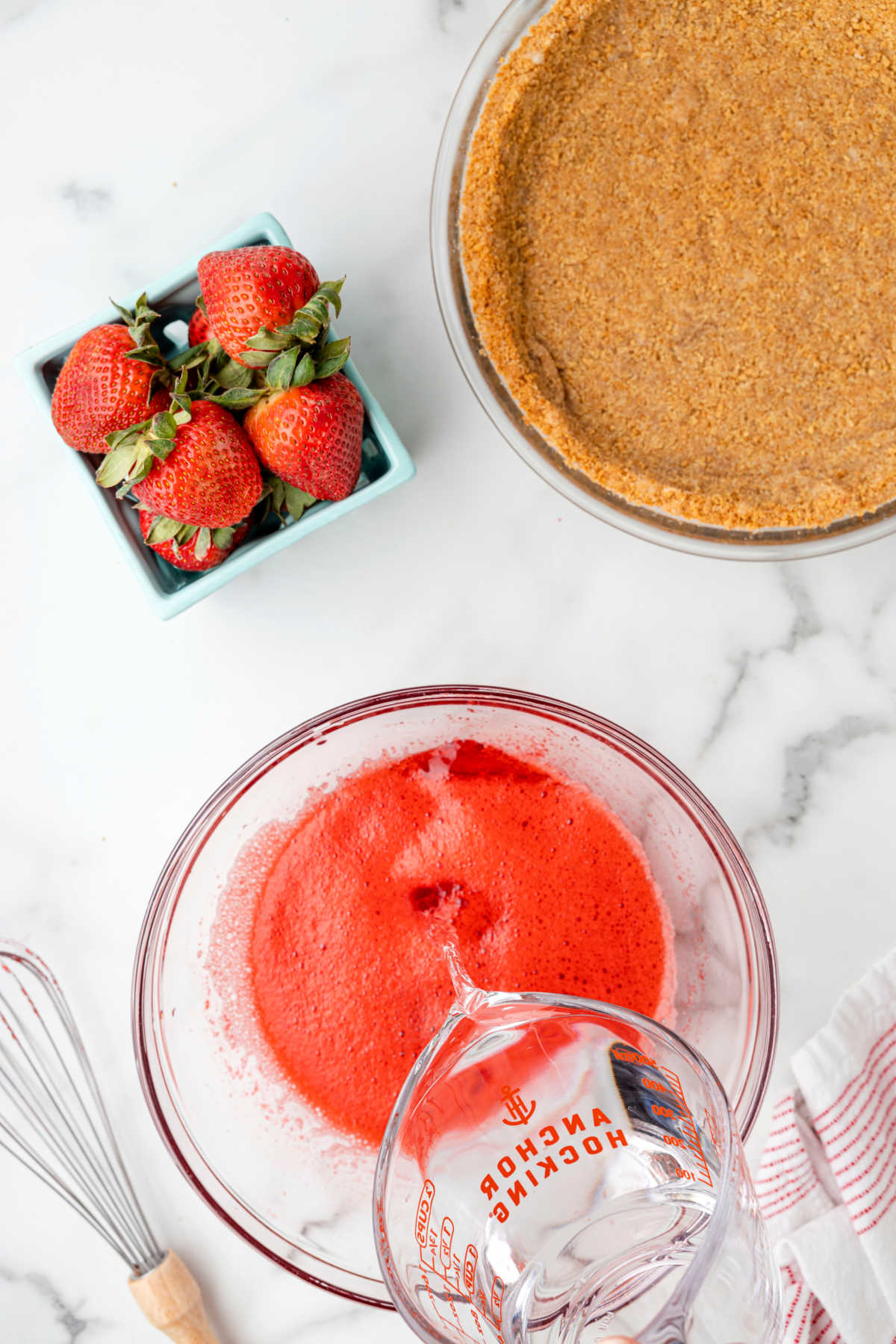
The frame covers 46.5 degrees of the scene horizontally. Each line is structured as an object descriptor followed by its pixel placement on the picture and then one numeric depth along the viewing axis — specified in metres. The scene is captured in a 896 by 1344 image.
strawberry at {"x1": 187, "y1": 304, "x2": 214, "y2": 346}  0.85
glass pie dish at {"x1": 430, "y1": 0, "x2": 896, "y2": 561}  0.88
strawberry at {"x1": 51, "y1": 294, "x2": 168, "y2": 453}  0.81
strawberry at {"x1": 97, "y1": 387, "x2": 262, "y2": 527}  0.79
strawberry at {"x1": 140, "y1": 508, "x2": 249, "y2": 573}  0.84
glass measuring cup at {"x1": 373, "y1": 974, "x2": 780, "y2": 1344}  0.77
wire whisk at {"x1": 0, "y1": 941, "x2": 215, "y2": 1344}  0.98
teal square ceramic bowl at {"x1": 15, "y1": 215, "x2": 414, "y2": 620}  0.85
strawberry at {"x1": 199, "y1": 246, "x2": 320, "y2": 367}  0.79
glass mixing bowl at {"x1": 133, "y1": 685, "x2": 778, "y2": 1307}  0.87
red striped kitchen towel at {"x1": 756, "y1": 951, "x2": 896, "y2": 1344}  0.91
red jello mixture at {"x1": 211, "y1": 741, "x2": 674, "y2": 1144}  0.85
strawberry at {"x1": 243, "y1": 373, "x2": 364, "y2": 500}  0.80
